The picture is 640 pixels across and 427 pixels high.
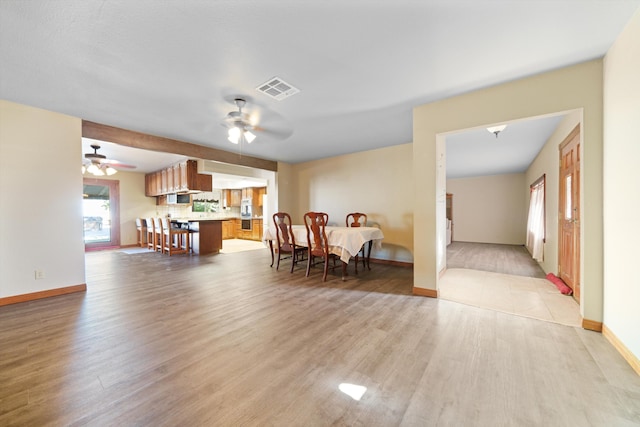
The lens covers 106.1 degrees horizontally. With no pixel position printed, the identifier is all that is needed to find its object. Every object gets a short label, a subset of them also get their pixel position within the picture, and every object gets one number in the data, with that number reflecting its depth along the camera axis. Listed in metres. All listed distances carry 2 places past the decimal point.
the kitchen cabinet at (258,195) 9.21
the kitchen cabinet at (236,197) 9.87
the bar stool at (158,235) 6.43
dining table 3.67
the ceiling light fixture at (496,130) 3.33
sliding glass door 7.00
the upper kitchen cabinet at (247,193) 9.32
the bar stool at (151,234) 6.81
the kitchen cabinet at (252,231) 8.88
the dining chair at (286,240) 4.20
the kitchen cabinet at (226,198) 10.05
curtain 4.68
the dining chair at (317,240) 3.69
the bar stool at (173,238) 6.13
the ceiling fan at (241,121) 2.94
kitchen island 6.21
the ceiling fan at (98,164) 5.04
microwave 7.36
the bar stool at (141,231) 7.53
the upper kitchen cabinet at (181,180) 6.06
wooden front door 2.82
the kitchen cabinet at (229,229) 9.49
